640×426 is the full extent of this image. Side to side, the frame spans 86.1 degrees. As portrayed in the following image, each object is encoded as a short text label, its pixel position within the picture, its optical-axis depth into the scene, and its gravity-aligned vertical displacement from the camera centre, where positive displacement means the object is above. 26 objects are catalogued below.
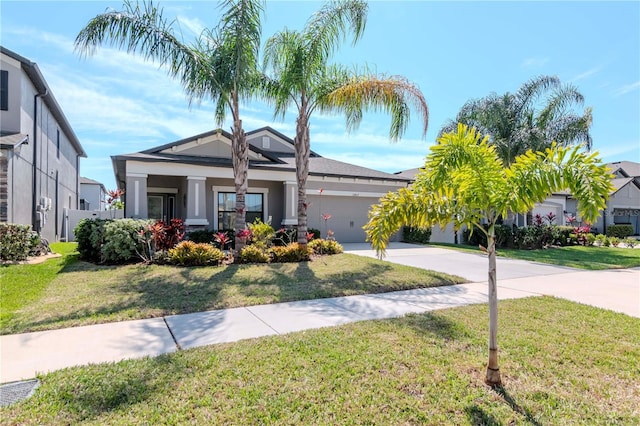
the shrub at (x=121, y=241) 9.59 -0.72
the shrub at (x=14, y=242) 9.28 -0.72
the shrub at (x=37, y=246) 10.65 -0.99
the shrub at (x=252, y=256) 10.23 -1.19
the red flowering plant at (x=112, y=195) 11.74 +0.72
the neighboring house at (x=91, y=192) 38.56 +2.75
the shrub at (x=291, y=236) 13.52 -0.81
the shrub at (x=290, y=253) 10.77 -1.18
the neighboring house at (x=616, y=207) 26.41 +0.85
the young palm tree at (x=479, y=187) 2.90 +0.28
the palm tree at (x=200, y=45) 8.96 +4.70
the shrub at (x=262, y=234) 11.53 -0.61
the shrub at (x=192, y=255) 9.54 -1.11
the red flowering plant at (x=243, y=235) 10.52 -0.58
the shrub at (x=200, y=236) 13.37 -0.78
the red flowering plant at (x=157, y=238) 9.88 -0.67
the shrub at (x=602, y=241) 20.08 -1.39
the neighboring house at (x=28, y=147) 11.12 +2.67
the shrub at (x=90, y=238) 9.97 -0.65
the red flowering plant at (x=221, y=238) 10.84 -0.71
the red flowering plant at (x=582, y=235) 19.78 -1.03
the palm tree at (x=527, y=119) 17.75 +5.32
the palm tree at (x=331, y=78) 10.37 +4.38
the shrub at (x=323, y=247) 12.77 -1.14
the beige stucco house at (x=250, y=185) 13.52 +1.50
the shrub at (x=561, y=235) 18.86 -1.02
